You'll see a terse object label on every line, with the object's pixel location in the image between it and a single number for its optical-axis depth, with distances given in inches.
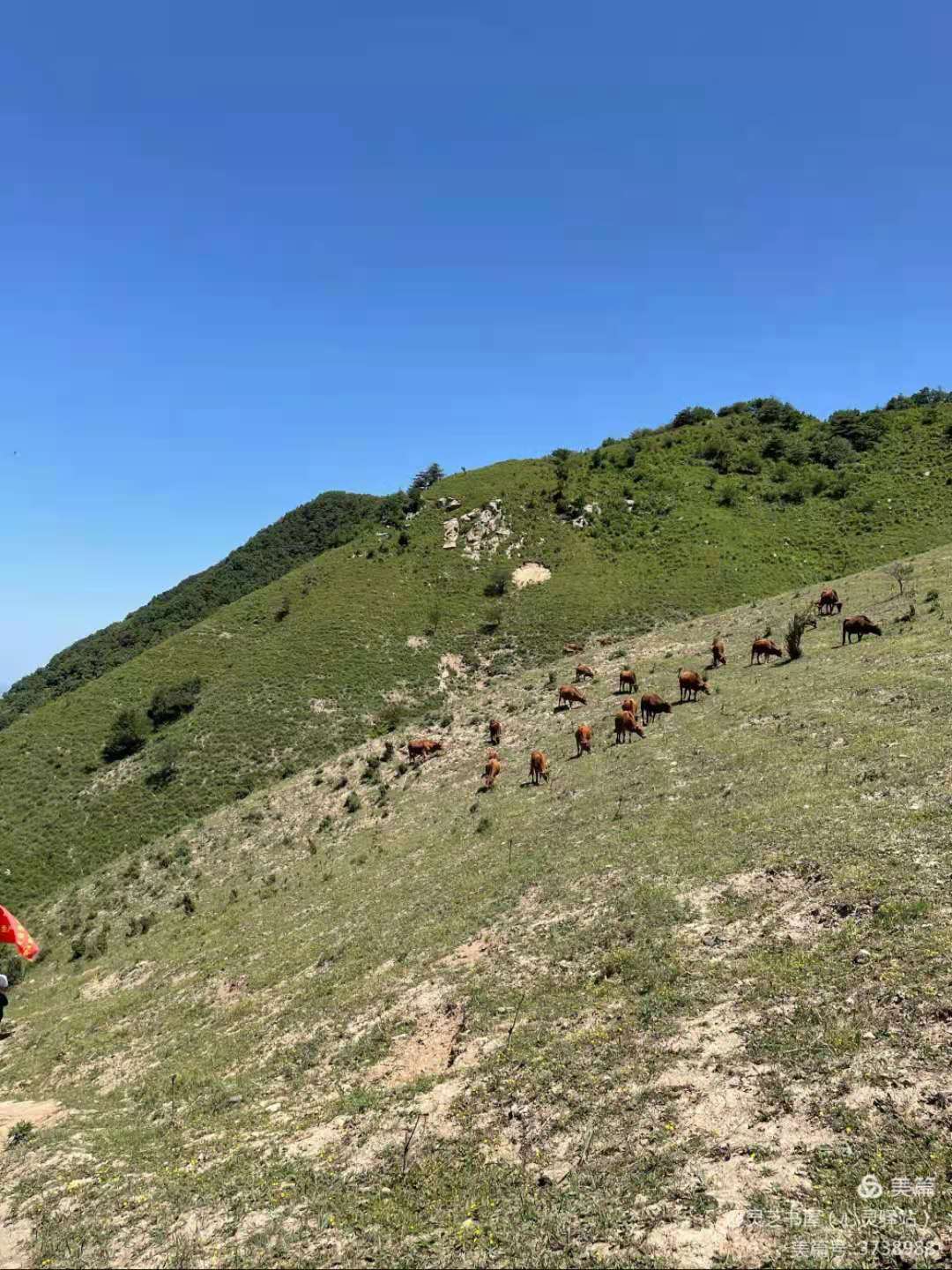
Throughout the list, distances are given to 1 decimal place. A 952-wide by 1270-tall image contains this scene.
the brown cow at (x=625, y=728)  981.2
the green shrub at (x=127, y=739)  2032.5
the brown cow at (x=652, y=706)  1031.0
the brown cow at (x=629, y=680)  1261.1
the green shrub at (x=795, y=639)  1087.6
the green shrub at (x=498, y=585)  2544.3
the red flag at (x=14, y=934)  511.5
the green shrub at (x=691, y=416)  3661.4
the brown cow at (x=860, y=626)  1037.8
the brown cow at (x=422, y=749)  1359.5
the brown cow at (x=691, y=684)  1072.2
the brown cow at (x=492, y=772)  1050.1
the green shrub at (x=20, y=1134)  464.8
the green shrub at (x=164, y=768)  1839.3
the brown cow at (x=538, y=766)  951.0
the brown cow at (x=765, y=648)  1133.1
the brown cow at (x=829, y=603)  1300.4
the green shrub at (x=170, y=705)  2121.1
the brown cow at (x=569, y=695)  1311.5
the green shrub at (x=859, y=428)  3006.9
